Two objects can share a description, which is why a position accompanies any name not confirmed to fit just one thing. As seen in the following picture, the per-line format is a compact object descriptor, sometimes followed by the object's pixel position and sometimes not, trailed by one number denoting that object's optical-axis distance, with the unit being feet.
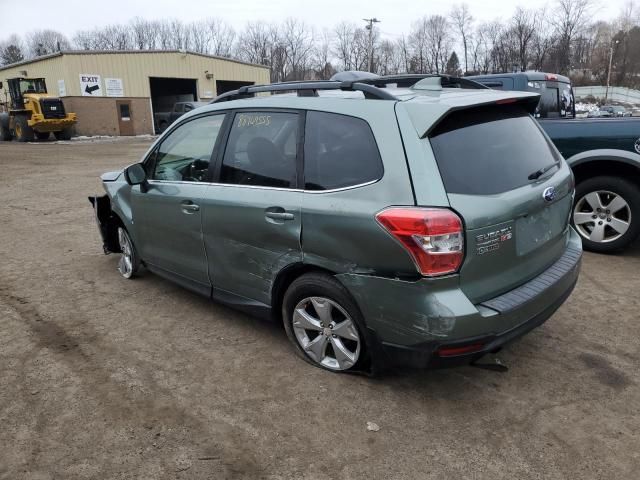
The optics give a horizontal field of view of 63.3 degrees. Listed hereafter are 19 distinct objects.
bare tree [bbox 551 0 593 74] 250.37
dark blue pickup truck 17.42
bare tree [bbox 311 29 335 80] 240.75
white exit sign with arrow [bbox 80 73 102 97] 98.84
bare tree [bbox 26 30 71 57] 281.04
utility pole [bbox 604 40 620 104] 227.81
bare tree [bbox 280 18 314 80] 268.62
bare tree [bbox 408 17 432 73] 278.87
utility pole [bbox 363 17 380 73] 143.43
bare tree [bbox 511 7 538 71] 249.84
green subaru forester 8.65
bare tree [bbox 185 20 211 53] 294.46
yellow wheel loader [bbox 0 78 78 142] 86.74
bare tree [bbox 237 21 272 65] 275.59
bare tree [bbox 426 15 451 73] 285.43
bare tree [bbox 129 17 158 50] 281.13
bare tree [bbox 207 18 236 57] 293.49
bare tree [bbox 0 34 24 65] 255.91
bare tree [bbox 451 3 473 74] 291.17
